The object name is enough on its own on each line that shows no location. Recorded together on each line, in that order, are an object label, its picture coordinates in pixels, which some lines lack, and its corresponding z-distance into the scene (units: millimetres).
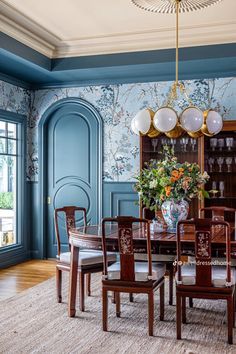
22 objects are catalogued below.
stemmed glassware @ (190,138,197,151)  5957
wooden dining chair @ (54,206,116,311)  3973
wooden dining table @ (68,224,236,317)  3396
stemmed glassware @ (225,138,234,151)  5742
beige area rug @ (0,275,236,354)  3195
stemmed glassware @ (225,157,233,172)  5844
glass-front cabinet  5844
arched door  6562
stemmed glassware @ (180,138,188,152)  5965
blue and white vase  4078
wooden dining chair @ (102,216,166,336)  3408
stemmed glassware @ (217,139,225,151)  5840
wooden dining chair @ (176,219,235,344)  3201
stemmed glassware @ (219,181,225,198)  5879
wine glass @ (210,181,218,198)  5930
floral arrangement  4004
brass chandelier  4066
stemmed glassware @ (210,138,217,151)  5867
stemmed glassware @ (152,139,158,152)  6098
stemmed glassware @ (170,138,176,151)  6074
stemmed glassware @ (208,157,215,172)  5926
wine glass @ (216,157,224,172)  5863
